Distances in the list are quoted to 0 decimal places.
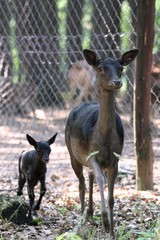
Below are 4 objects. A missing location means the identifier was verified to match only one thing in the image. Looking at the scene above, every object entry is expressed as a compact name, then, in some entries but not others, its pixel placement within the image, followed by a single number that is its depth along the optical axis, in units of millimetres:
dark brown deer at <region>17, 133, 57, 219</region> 15805
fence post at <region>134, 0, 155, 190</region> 17656
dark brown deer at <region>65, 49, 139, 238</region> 13547
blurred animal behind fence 26641
